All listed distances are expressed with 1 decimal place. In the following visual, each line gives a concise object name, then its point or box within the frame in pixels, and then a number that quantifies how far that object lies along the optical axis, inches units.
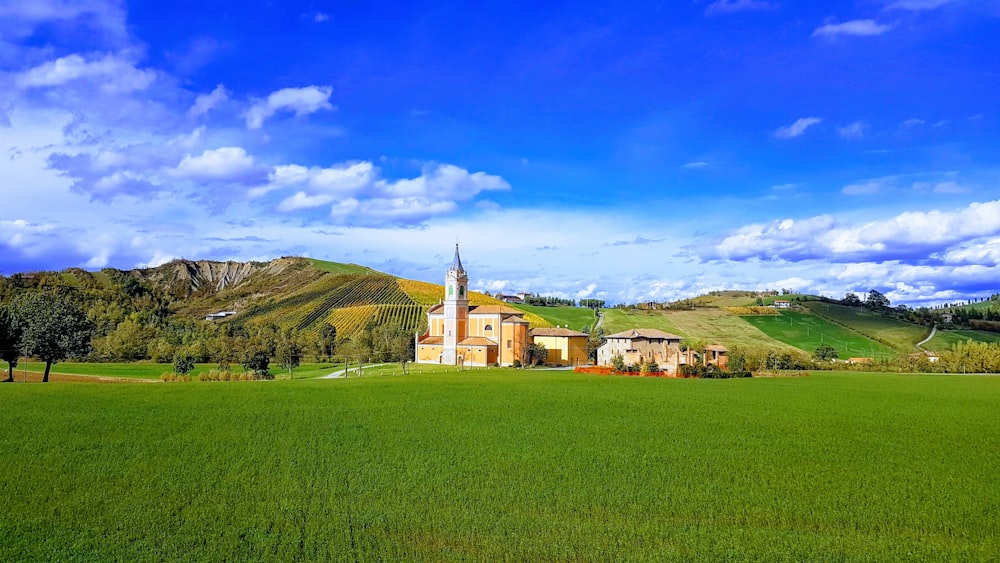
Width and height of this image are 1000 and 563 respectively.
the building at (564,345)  4106.8
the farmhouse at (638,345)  3665.1
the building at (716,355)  3700.8
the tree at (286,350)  3767.2
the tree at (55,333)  2361.0
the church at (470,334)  3831.2
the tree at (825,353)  4503.0
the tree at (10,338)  2359.7
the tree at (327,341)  4574.3
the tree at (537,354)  3988.7
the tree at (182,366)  3085.6
